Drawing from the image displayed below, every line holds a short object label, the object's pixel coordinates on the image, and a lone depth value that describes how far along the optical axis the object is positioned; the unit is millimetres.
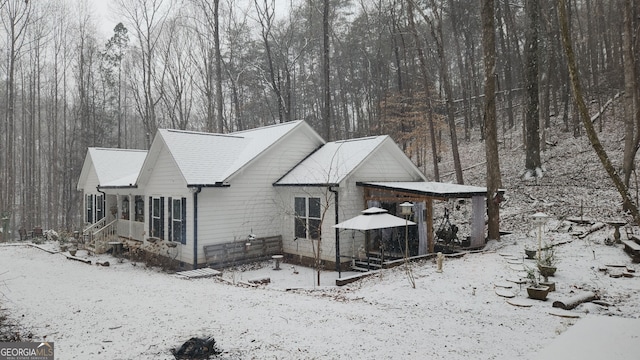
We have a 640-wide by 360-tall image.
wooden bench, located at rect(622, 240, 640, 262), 9656
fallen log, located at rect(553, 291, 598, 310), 7324
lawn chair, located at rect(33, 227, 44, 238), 22969
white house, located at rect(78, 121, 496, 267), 13422
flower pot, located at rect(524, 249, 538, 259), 11039
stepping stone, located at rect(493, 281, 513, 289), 8836
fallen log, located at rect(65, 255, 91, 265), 15047
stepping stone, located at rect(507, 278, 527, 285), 9019
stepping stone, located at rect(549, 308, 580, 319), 6891
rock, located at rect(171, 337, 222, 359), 5426
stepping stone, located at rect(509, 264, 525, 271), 10080
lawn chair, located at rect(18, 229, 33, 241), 23250
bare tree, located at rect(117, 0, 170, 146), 28844
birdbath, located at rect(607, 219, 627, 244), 11086
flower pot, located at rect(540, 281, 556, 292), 8312
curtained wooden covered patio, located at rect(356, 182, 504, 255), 12633
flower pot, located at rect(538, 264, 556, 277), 8730
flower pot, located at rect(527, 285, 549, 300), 7840
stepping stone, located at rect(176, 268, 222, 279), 11984
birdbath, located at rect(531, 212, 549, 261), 9392
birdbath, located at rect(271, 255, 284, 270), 13609
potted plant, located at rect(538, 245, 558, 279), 8742
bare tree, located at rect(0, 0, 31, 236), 23469
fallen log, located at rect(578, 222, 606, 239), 12420
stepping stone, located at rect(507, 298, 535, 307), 7605
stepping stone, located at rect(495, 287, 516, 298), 8229
